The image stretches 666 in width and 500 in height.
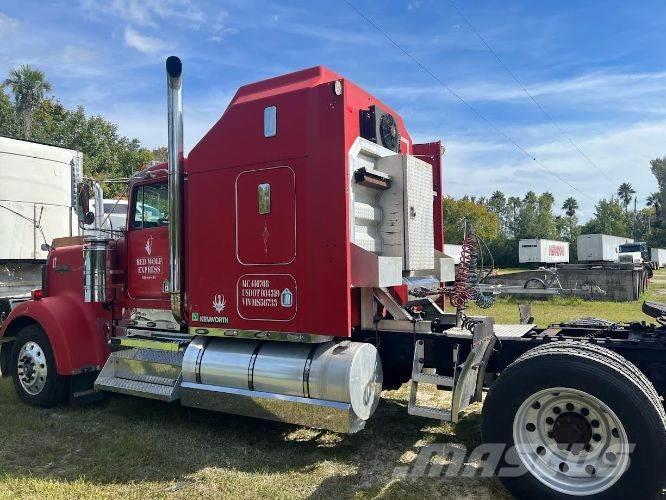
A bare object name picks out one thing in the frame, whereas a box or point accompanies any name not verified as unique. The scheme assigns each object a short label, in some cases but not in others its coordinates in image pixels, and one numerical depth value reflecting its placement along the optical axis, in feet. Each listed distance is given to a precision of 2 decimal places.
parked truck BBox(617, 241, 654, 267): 124.26
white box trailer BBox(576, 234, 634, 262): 111.34
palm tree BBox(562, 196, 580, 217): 383.24
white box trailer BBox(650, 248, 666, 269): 160.86
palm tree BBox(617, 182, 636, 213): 402.11
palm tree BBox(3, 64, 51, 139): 128.67
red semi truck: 12.47
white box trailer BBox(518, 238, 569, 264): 102.32
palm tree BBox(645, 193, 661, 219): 273.93
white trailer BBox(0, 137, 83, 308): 33.45
